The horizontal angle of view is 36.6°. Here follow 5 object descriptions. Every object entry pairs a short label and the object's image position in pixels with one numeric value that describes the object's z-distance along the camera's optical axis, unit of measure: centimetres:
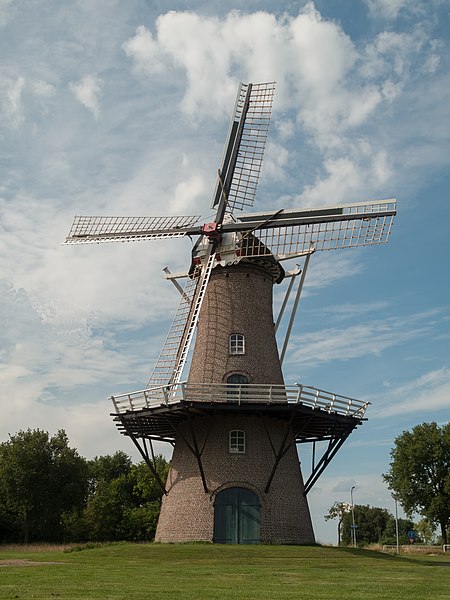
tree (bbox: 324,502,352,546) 9038
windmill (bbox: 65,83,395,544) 2541
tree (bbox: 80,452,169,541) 4559
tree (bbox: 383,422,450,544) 4816
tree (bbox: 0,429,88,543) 4541
